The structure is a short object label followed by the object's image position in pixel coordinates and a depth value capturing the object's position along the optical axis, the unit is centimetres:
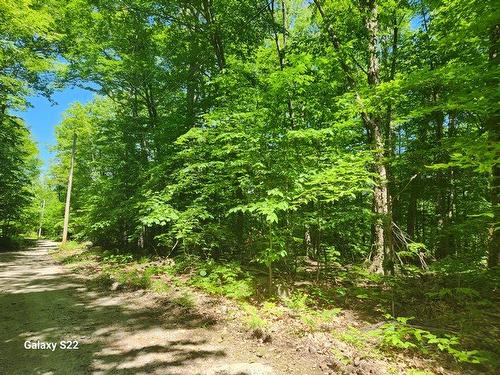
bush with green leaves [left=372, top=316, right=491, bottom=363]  396
